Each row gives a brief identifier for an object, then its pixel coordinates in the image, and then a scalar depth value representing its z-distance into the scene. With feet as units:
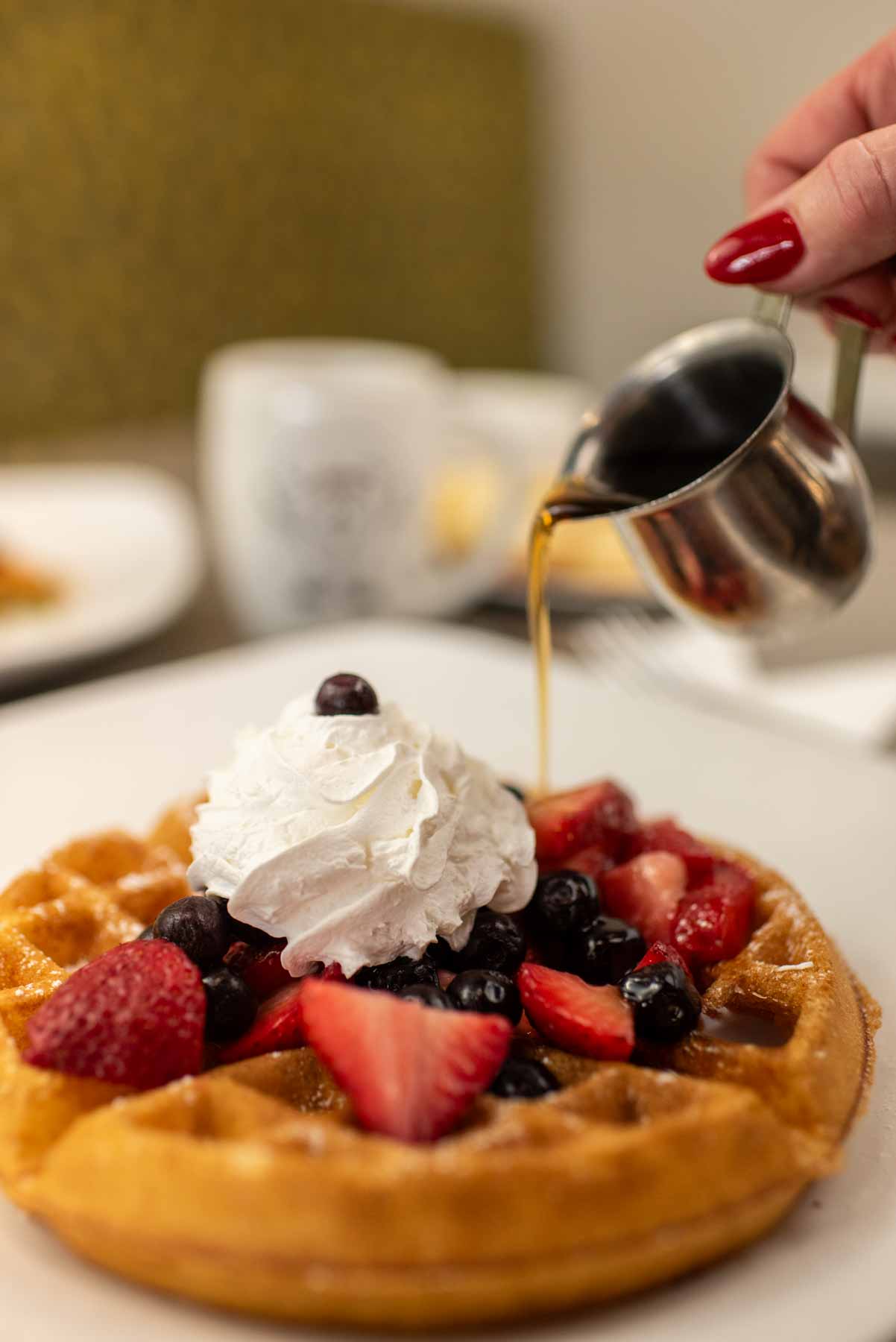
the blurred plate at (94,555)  2.15
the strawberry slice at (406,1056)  1.26
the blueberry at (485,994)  1.35
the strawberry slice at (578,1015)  1.34
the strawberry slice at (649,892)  1.48
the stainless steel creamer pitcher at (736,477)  1.57
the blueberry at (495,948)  1.41
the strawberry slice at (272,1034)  1.37
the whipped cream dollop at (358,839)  1.41
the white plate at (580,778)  1.21
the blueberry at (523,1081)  1.31
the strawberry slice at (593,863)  1.53
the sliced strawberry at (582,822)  1.54
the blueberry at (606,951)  1.42
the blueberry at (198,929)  1.39
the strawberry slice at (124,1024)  1.31
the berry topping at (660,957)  1.40
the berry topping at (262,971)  1.42
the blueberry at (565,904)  1.44
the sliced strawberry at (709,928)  1.48
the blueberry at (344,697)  1.49
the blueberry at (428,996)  1.32
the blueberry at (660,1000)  1.36
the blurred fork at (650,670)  1.98
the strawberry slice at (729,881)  1.52
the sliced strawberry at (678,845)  1.53
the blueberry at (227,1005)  1.37
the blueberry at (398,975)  1.38
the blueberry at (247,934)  1.43
